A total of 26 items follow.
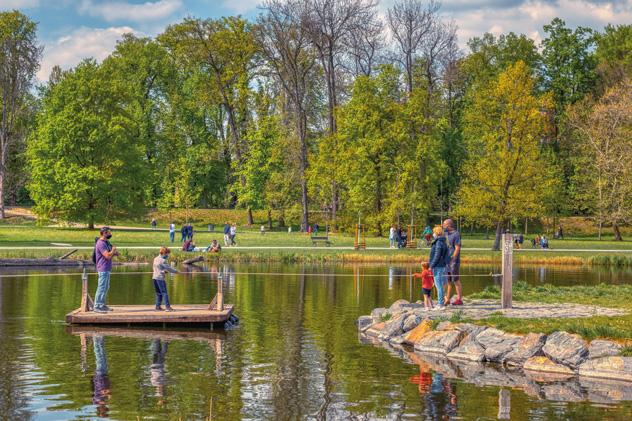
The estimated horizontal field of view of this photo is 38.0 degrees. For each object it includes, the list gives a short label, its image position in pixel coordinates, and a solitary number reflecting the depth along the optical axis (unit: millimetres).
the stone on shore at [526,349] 19984
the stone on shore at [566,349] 19281
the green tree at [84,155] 73312
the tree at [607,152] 66856
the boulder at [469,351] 20703
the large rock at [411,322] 23406
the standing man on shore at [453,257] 24625
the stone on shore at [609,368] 18516
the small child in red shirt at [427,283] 24875
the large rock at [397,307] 25781
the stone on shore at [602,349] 18969
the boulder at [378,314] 25284
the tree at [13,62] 87000
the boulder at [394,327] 23469
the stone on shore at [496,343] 20406
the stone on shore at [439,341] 21453
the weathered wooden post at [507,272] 24297
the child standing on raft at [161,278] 25750
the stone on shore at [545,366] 19250
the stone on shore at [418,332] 22547
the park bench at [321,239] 63191
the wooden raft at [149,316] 25203
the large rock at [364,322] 25483
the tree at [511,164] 63406
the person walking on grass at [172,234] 66750
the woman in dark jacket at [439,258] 24375
